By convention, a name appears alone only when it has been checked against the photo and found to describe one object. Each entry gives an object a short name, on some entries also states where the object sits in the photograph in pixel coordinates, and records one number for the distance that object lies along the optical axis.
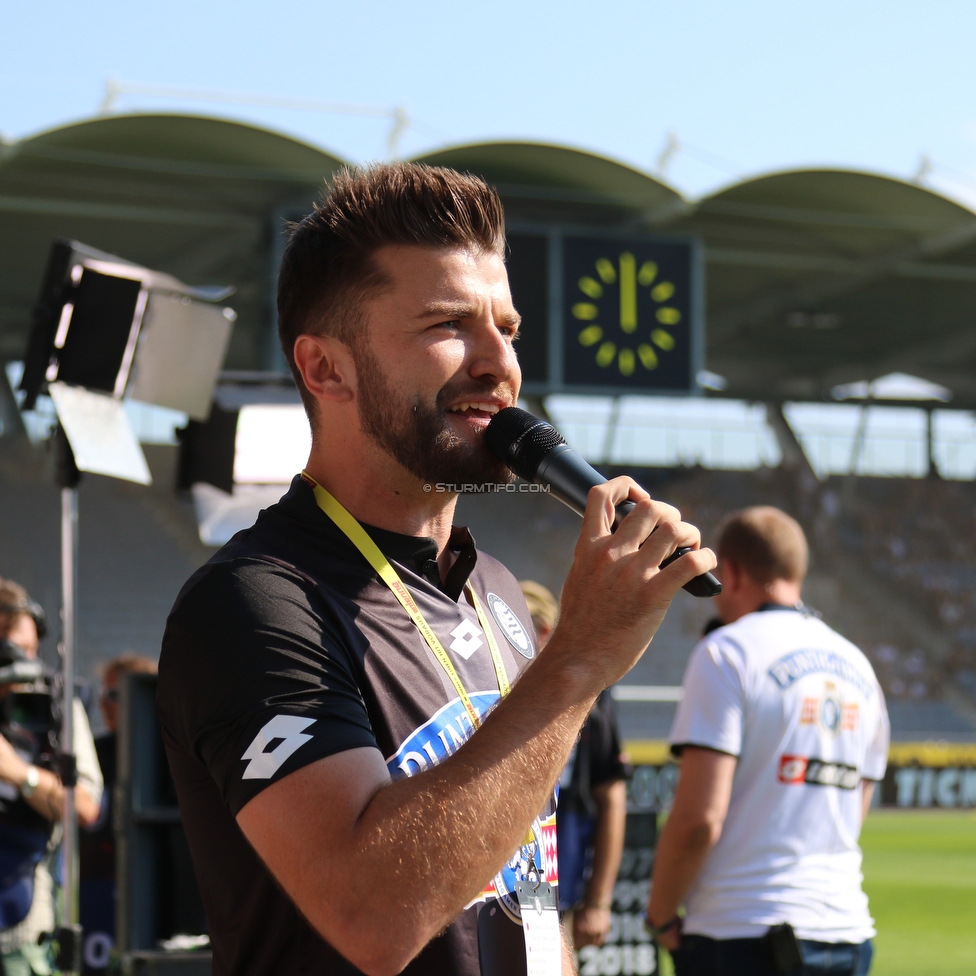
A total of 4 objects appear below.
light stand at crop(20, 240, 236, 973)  4.51
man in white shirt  3.70
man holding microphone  1.51
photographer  4.64
